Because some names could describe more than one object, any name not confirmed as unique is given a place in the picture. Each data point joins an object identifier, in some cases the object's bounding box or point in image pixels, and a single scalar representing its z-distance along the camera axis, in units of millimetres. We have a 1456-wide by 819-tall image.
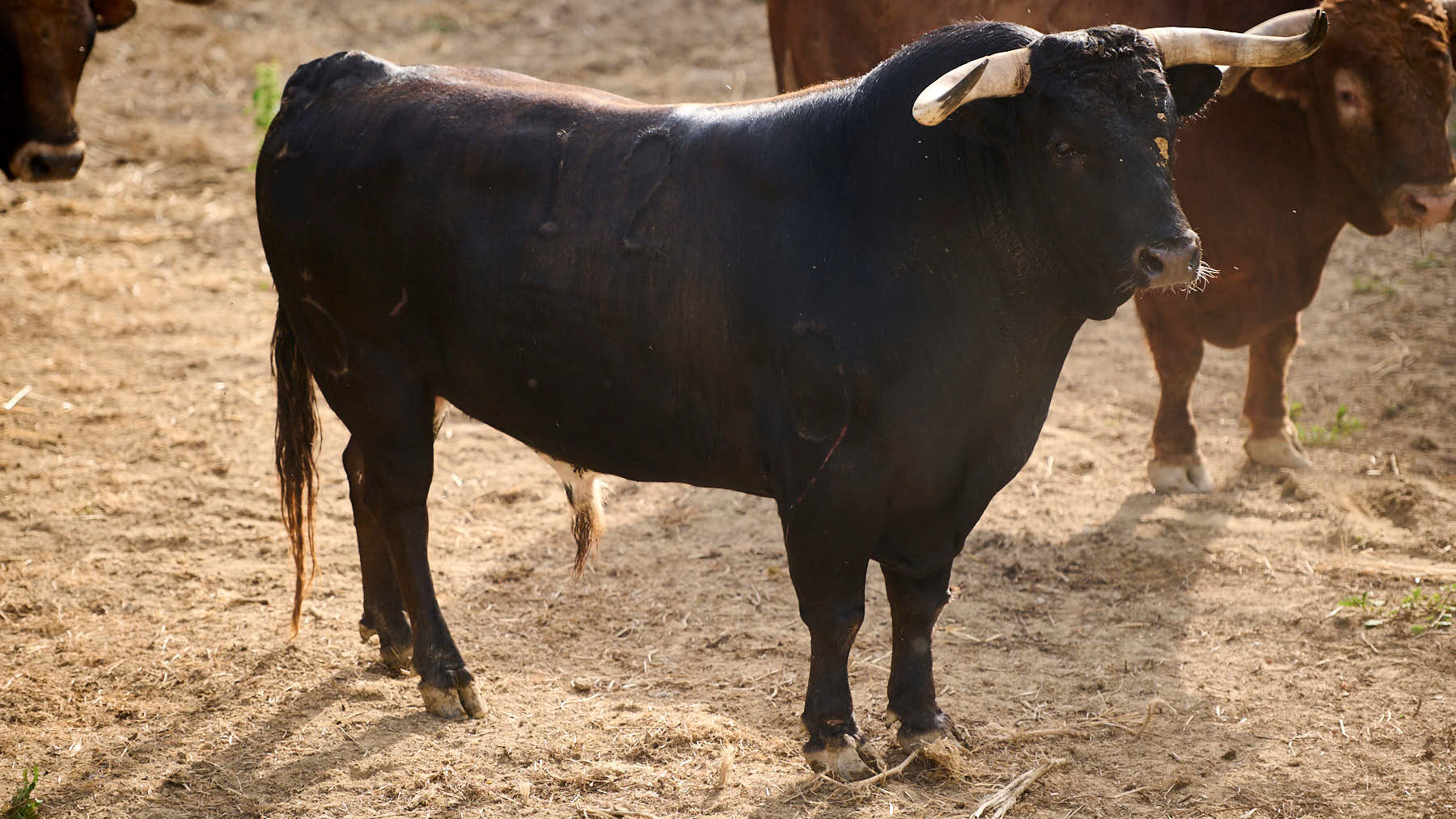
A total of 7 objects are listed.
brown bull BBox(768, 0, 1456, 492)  9898
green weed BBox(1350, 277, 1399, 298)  15070
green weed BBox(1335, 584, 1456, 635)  8984
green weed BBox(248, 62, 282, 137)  17828
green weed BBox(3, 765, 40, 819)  6988
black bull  6566
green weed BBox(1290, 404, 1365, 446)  12187
